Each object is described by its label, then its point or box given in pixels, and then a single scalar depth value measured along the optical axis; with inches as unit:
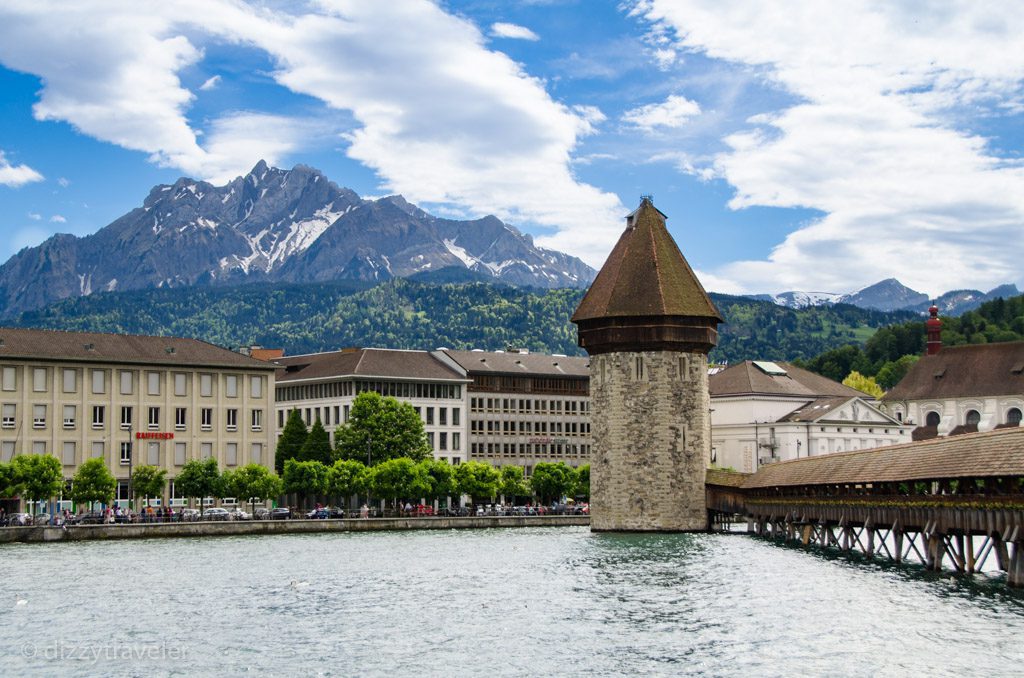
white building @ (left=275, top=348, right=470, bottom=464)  4591.5
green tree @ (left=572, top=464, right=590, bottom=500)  4296.3
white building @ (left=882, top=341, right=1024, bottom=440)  4864.7
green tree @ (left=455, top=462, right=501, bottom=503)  3941.9
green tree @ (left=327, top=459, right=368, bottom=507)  3786.9
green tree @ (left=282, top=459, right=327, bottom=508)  3838.6
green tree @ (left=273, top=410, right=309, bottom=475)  4355.3
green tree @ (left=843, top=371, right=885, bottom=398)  6973.4
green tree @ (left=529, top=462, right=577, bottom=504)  4224.9
